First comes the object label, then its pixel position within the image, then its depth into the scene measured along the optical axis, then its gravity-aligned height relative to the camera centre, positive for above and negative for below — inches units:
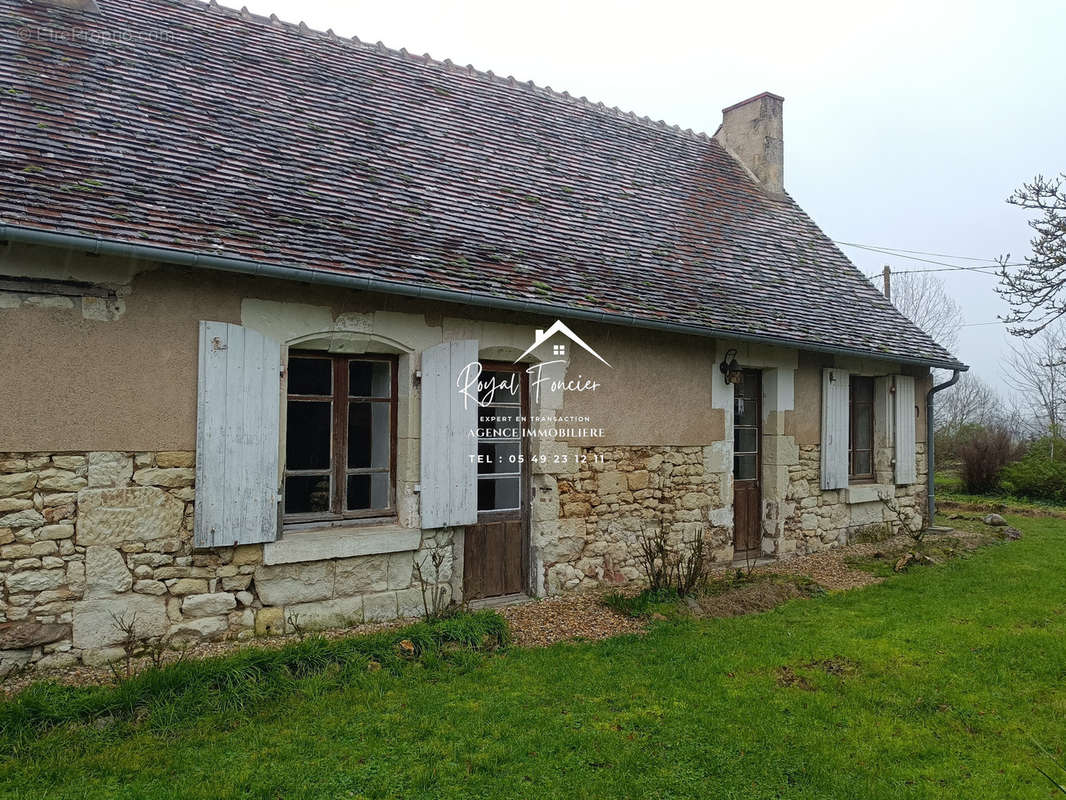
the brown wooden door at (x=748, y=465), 309.0 -20.1
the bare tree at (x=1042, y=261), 488.4 +117.8
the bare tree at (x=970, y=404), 987.3 +28.8
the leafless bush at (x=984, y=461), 551.8 -31.1
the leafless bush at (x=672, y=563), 234.8 -52.2
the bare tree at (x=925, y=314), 948.6 +153.0
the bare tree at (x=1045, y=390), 855.4 +43.6
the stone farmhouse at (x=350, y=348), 168.2 +23.3
